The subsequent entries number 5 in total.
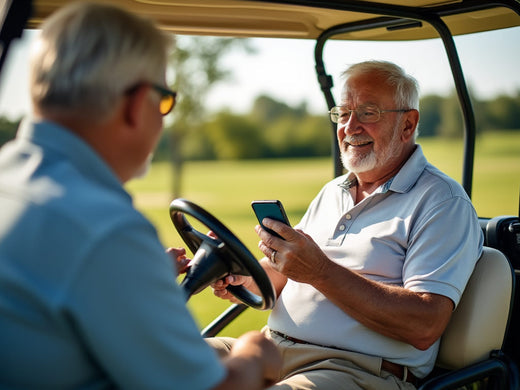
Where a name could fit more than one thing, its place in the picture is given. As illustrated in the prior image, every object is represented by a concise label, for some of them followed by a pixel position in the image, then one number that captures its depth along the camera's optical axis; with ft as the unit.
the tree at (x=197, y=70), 54.34
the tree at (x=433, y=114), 77.87
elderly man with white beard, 6.77
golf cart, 6.70
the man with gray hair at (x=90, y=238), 3.25
